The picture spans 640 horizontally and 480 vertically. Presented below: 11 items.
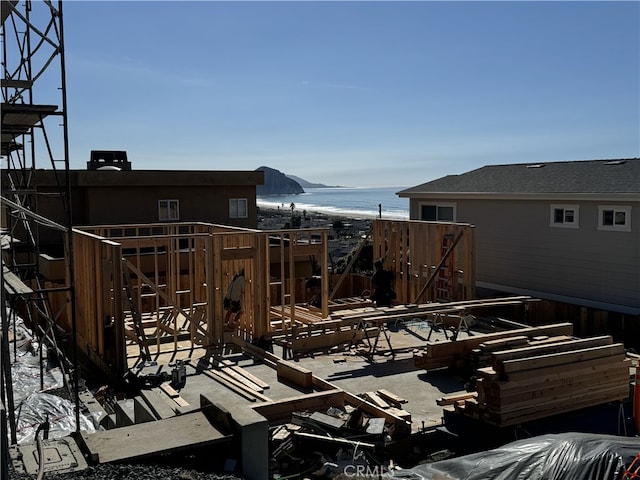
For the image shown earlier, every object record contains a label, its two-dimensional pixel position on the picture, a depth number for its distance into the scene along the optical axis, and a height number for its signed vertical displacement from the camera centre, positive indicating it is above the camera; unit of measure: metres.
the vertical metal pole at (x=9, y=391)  7.62 -2.28
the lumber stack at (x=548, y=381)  9.27 -2.85
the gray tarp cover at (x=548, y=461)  6.76 -2.91
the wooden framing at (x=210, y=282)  12.48 -1.89
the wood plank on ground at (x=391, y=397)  10.18 -3.25
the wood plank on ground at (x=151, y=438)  6.07 -2.40
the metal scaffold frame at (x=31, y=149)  9.34 +1.18
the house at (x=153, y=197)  23.20 +0.29
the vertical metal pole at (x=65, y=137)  9.41 +1.03
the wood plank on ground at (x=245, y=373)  11.19 -3.23
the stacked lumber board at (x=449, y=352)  11.87 -2.92
